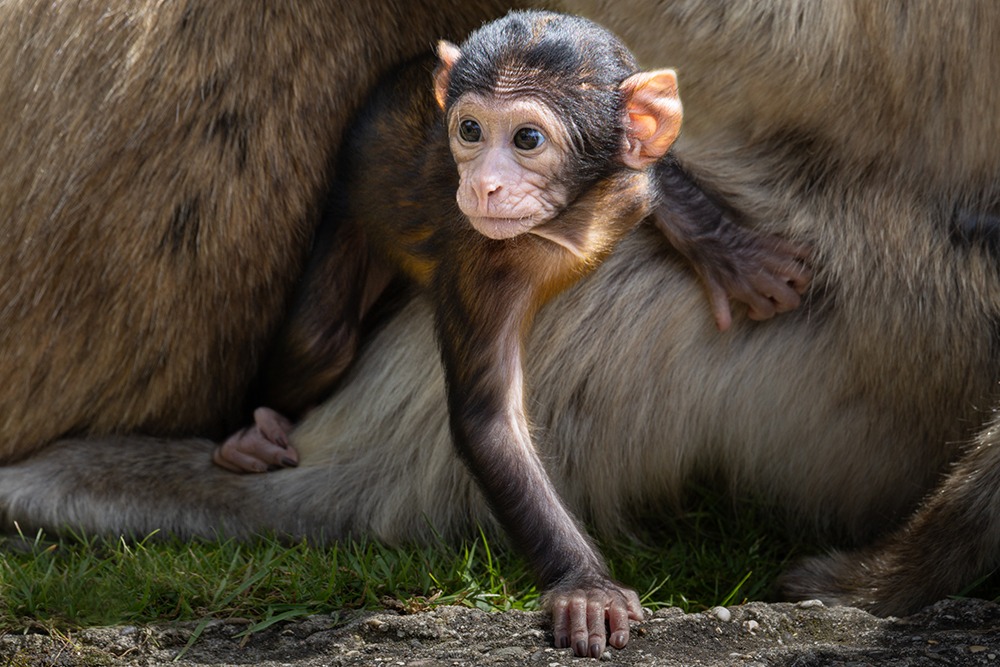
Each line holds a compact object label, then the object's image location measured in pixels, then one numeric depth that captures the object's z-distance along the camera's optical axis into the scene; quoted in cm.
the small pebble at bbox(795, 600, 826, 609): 749
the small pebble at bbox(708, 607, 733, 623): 727
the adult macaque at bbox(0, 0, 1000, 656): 802
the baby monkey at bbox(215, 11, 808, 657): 678
